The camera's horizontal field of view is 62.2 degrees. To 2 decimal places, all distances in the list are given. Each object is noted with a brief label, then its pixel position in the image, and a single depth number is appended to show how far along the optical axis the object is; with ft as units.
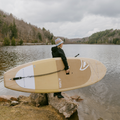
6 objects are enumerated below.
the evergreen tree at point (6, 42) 188.83
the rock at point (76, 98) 14.57
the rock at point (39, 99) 11.68
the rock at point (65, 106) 10.18
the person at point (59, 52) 11.11
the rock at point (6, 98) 11.51
